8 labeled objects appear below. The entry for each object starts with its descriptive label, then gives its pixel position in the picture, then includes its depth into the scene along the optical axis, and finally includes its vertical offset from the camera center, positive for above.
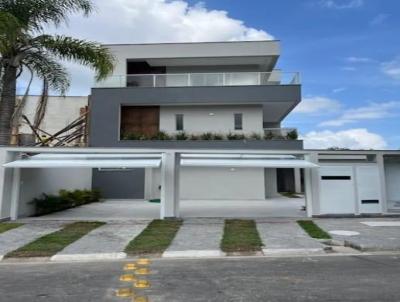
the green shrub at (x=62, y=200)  17.94 -0.11
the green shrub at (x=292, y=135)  25.45 +3.97
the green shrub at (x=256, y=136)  25.80 +3.98
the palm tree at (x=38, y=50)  15.10 +5.82
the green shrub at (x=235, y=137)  25.78 +3.89
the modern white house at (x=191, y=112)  25.75 +5.82
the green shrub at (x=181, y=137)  26.00 +3.93
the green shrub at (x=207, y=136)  25.98 +3.98
